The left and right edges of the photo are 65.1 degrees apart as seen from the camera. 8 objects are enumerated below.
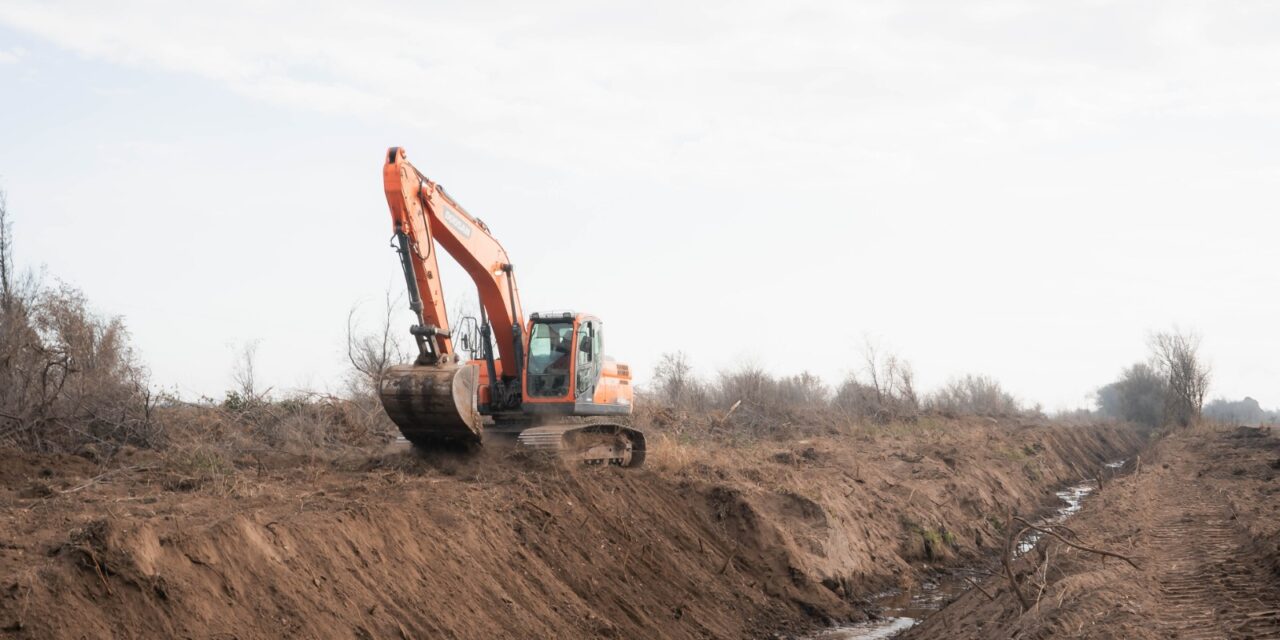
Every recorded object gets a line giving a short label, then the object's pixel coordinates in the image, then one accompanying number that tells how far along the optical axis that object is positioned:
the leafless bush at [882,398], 38.69
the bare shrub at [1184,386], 55.50
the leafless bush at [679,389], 34.59
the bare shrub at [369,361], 23.84
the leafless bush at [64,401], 13.62
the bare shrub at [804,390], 47.59
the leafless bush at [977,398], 59.47
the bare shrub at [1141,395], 67.69
